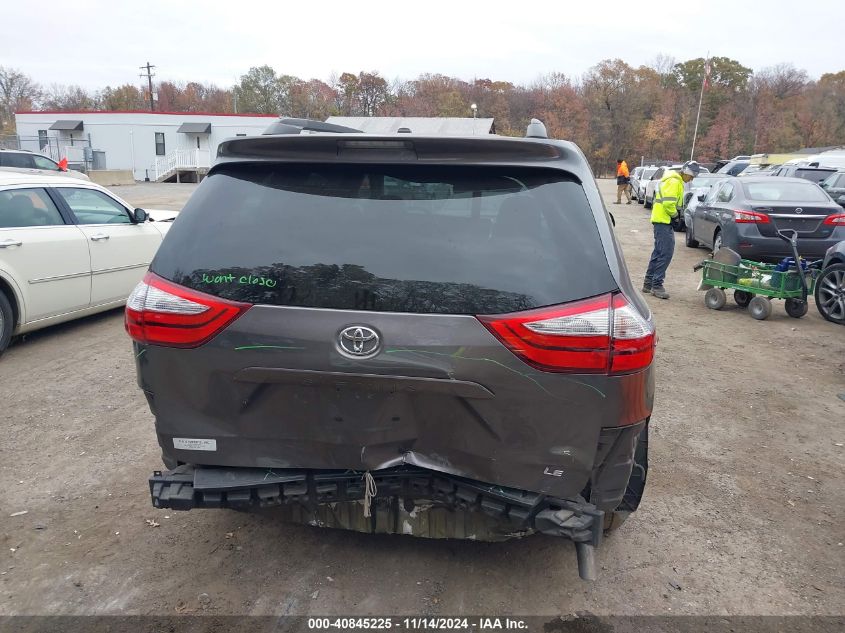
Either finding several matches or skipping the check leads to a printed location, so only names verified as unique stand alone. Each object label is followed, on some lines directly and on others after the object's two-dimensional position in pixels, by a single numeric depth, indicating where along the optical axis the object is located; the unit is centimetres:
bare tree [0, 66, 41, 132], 7869
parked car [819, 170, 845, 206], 1588
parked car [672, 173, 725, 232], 1448
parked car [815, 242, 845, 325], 768
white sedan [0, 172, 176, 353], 593
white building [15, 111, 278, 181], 4500
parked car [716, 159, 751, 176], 2575
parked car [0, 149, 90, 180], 1754
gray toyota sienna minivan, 222
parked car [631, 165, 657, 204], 2618
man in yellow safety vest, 924
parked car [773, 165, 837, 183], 1711
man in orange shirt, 2547
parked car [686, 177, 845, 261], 997
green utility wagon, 778
